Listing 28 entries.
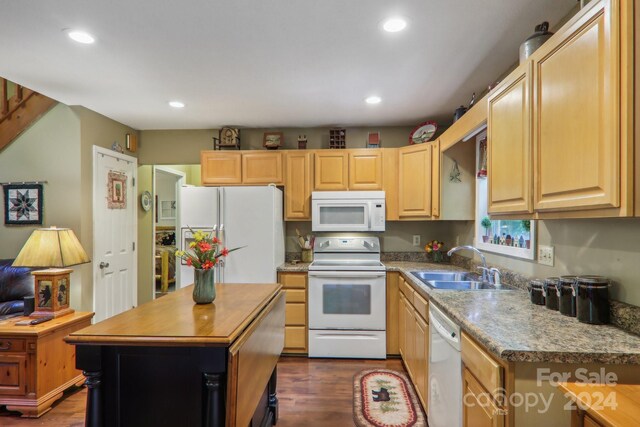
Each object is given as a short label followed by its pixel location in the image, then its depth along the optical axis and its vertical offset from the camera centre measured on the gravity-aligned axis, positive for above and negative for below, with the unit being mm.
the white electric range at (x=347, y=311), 3275 -966
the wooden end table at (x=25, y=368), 2303 -1088
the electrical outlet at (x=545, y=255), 1895 -233
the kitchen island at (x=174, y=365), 1259 -631
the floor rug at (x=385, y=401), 2295 -1435
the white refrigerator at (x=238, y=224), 3350 -99
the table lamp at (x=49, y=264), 2508 -388
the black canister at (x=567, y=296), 1492 -373
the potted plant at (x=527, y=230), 2188 -97
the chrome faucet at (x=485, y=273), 2481 -444
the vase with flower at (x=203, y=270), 1751 -296
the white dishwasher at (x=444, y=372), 1597 -846
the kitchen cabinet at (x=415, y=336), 2250 -958
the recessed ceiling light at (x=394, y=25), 1865 +1104
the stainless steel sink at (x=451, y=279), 2525 -538
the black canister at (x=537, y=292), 1714 -405
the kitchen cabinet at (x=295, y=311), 3367 -995
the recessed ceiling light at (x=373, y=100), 3033 +1085
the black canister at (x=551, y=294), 1607 -387
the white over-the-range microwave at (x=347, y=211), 3523 +42
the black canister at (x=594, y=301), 1378 -359
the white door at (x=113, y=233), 3449 -215
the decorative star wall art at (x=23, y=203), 3229 +104
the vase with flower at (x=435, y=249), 3764 -395
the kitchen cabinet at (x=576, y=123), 1009 +351
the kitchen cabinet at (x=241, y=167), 3750 +542
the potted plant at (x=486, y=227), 2897 -104
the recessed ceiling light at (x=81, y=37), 1996 +1095
